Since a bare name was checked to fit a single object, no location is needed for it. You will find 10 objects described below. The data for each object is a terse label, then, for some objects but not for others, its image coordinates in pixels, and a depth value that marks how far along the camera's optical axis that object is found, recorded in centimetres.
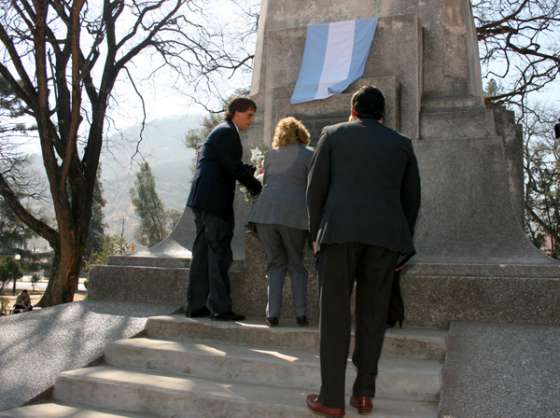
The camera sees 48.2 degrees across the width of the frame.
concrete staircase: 374
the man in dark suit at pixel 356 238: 335
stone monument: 499
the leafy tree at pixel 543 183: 2122
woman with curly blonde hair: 491
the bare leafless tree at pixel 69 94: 1298
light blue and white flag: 729
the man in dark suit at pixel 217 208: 527
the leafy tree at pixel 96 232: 5501
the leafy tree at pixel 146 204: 7112
